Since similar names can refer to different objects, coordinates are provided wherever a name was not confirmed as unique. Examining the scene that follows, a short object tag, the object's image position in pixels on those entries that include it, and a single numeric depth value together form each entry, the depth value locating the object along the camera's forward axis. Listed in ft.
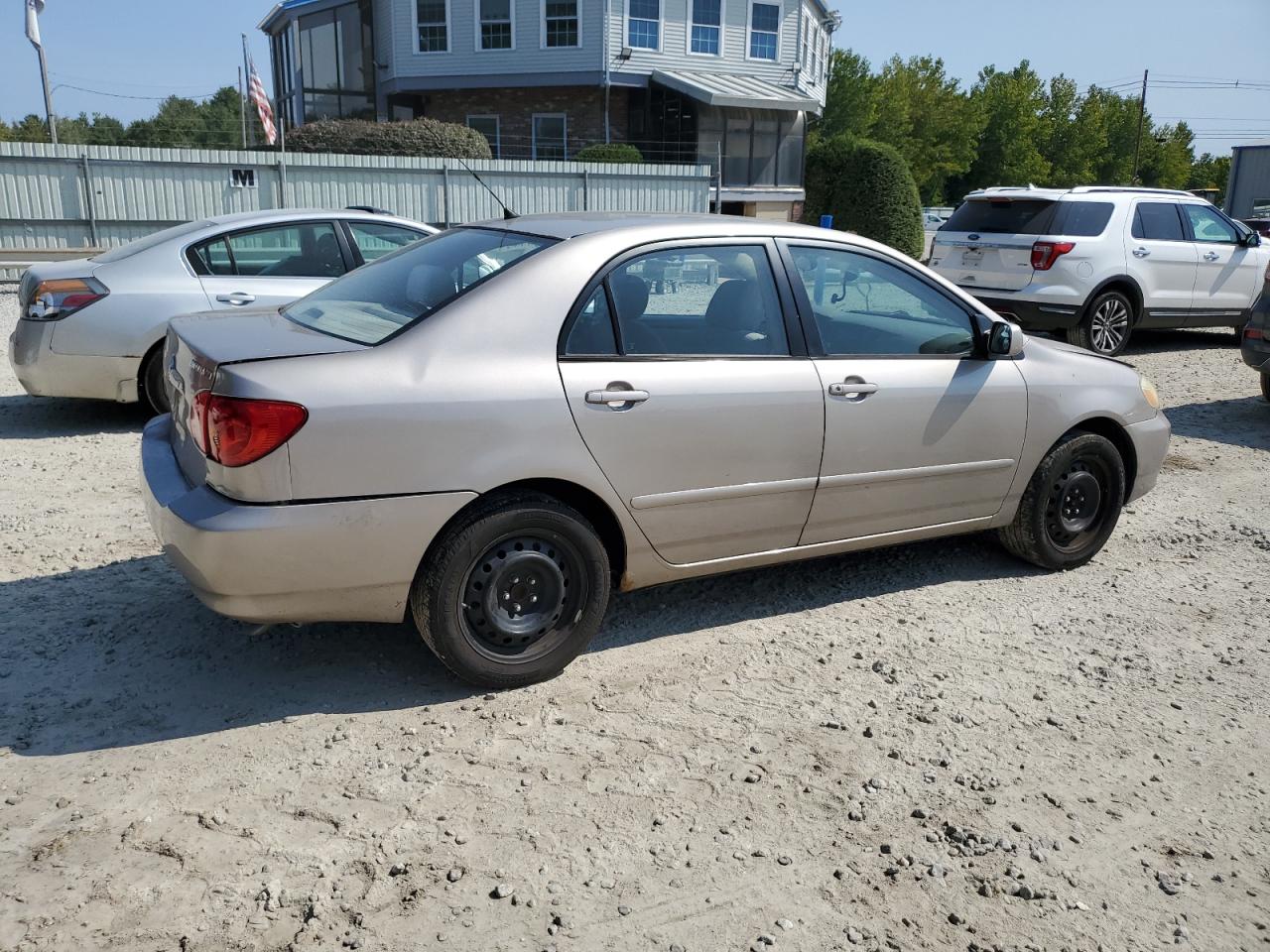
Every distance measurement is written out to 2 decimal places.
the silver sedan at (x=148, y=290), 23.84
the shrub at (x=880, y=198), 77.77
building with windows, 105.91
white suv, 37.24
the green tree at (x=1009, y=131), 227.36
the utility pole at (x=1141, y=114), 225.35
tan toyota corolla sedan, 11.44
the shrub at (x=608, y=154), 95.71
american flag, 90.89
